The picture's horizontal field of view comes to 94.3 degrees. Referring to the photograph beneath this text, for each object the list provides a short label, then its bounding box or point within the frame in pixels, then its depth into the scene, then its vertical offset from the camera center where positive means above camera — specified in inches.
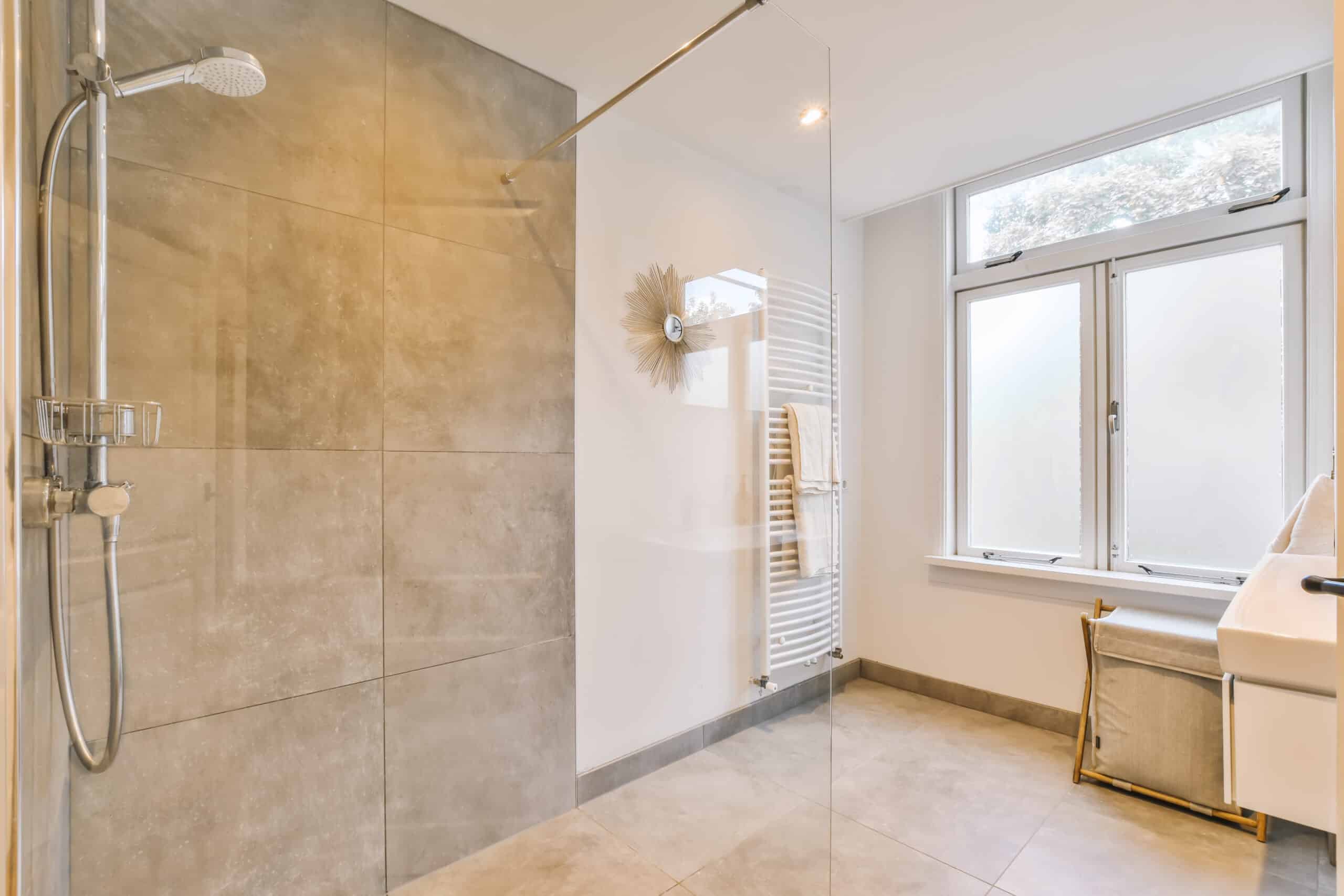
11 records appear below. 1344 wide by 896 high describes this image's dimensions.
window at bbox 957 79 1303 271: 86.2 +42.3
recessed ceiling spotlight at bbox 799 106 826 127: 64.2 +34.6
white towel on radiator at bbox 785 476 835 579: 70.8 -9.1
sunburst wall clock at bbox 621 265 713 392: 68.4 +13.5
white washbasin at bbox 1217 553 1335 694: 44.4 -13.9
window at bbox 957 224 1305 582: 85.5 +6.2
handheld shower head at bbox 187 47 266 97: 44.0 +28.1
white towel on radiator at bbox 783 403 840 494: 69.2 +0.2
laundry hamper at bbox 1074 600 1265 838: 76.0 -33.2
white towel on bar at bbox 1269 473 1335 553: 68.1 -8.0
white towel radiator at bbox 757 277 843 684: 67.2 +3.4
